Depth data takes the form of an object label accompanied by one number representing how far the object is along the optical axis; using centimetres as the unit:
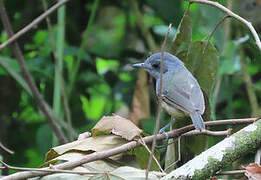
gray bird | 549
